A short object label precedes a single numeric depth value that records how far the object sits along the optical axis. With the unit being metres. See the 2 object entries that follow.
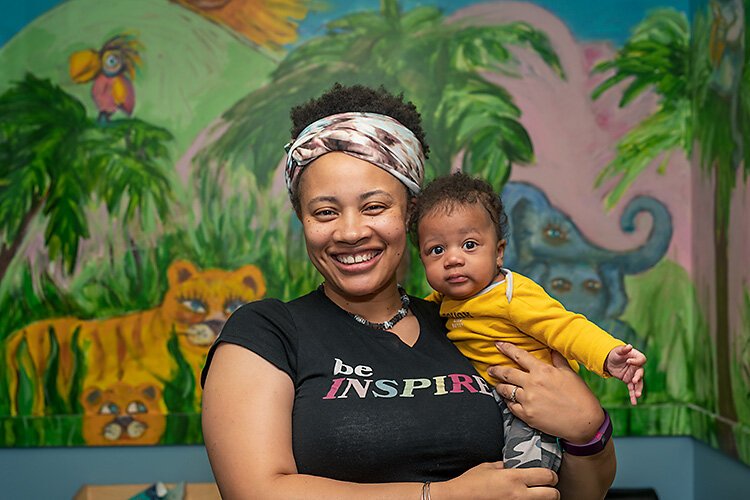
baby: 1.88
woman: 1.67
